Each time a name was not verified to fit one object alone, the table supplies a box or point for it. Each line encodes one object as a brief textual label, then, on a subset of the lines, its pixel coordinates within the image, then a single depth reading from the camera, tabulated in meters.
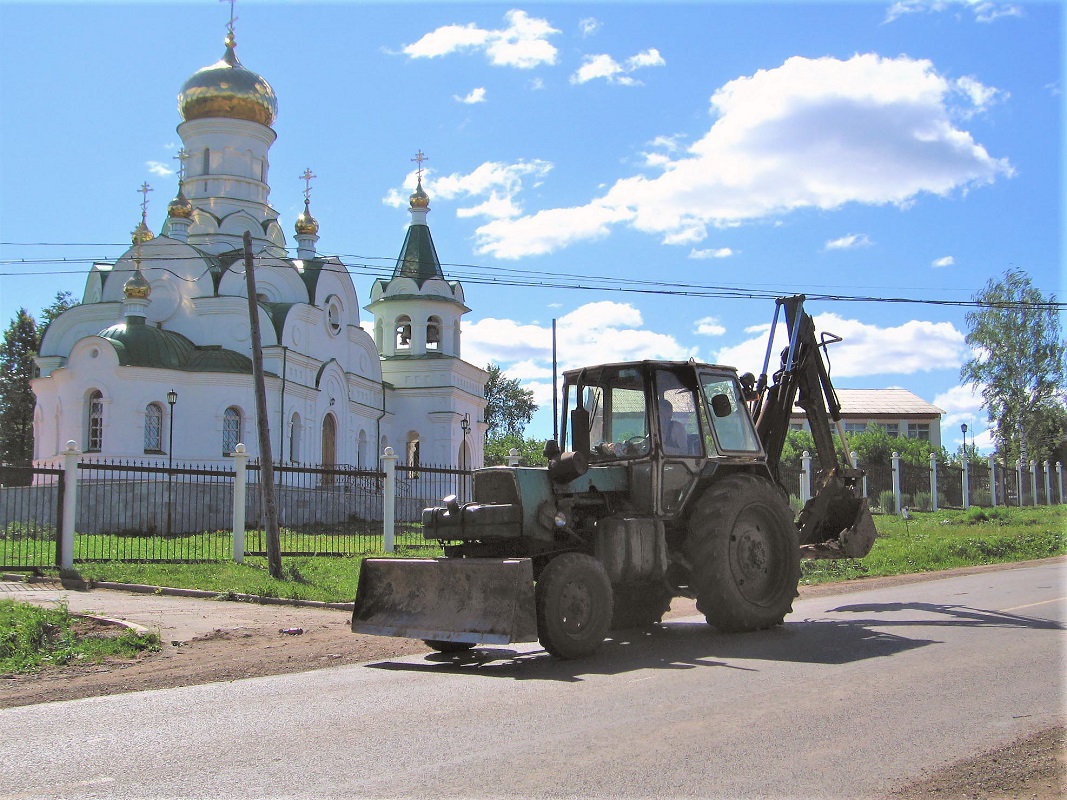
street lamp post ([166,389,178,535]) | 29.52
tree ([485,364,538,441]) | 79.00
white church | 31.47
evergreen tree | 50.00
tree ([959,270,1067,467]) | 45.94
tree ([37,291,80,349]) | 51.38
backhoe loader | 7.97
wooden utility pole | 15.91
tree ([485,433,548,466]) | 65.56
